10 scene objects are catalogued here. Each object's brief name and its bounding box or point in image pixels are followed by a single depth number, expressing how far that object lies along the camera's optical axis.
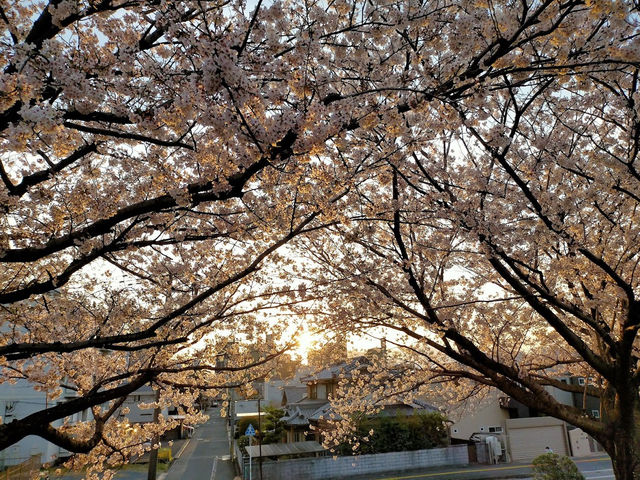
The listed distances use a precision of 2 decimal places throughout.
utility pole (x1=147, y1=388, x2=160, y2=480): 15.15
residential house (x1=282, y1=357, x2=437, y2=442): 21.16
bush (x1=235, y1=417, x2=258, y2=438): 27.71
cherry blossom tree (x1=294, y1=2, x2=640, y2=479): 3.29
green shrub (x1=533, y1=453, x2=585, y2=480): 11.34
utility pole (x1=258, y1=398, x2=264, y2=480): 16.14
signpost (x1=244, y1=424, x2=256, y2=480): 15.41
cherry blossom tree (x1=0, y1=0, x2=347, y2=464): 2.46
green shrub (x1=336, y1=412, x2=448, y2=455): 18.98
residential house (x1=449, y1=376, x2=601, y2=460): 22.45
